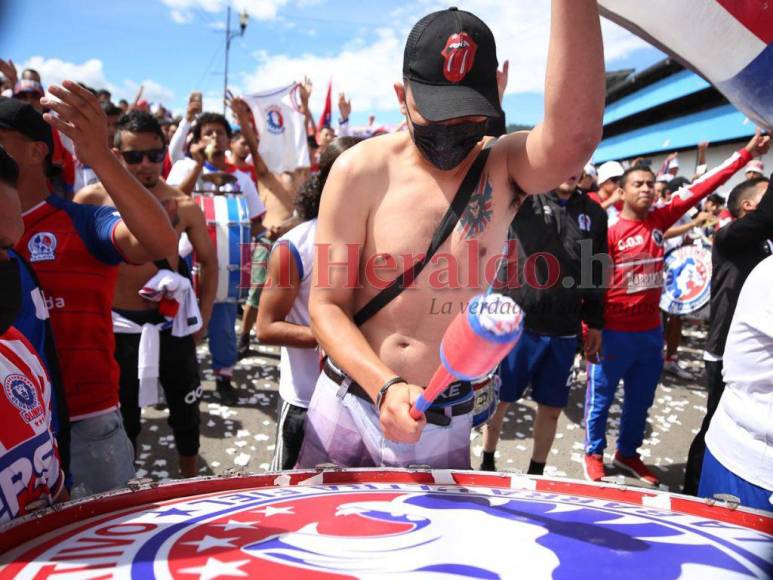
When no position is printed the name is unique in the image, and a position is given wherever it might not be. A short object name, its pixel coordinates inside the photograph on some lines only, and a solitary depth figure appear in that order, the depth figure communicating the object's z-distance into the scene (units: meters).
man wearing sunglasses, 3.05
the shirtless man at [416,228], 1.47
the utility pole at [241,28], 23.14
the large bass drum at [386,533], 0.97
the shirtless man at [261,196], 5.14
